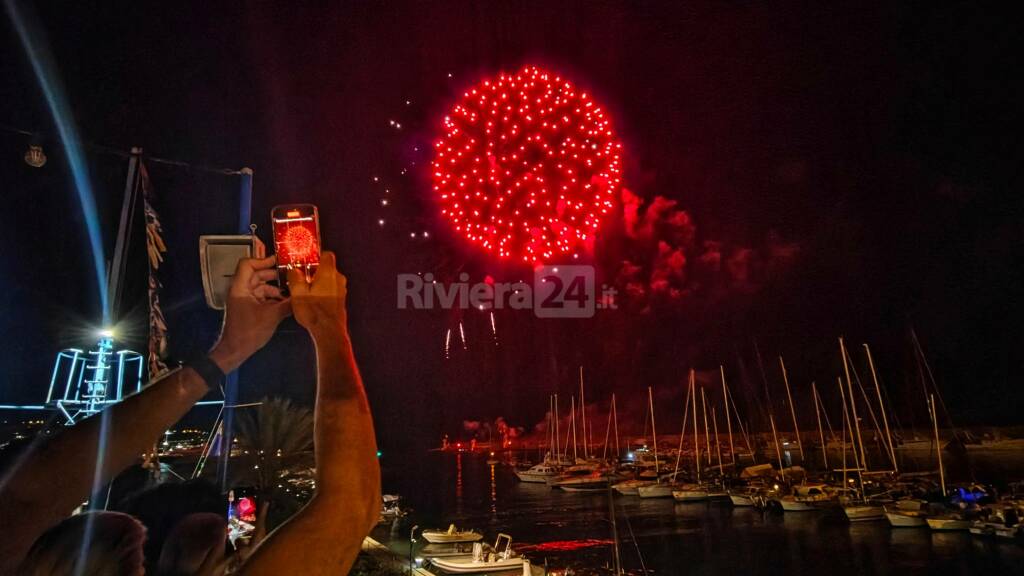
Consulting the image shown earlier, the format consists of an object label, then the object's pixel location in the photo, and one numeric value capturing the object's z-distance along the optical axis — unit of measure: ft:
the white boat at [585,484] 279.18
